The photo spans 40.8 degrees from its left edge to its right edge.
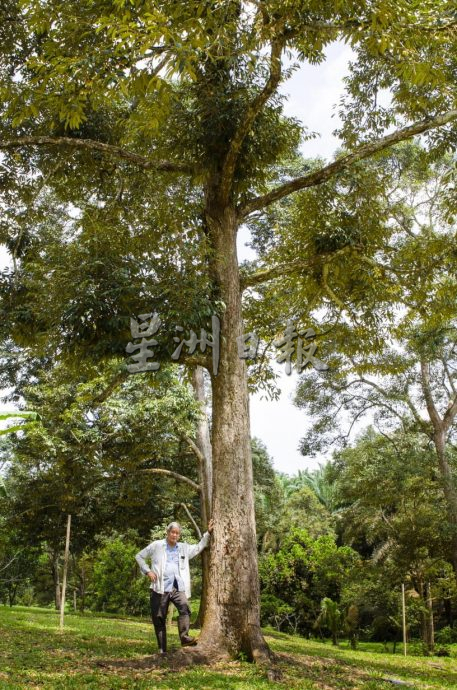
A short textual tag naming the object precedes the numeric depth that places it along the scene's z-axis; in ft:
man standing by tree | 21.34
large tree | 18.42
